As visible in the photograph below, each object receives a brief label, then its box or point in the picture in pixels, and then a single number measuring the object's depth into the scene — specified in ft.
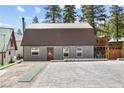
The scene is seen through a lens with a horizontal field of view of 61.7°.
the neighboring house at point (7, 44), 38.81
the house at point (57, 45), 42.29
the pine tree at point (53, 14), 68.17
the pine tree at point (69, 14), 67.06
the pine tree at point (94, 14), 64.59
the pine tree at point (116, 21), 62.39
